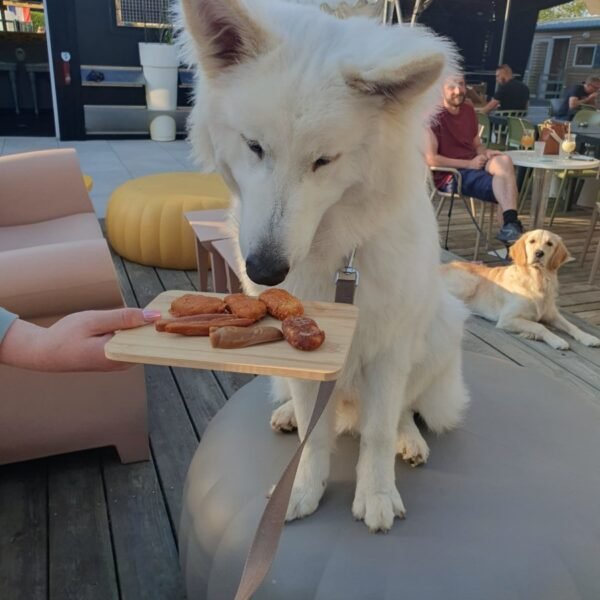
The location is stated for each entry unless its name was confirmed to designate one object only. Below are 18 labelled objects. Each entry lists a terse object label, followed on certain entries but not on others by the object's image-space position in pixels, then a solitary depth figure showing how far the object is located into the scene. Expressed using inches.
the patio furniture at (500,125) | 287.2
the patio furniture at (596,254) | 174.1
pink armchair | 74.1
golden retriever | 143.9
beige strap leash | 40.3
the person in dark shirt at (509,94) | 334.0
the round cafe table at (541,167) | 188.9
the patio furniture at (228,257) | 115.6
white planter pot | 357.4
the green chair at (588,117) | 285.4
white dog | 42.2
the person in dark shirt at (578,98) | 348.5
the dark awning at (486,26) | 445.7
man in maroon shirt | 189.6
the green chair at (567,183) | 233.9
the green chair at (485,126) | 281.1
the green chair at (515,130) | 257.9
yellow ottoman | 161.9
